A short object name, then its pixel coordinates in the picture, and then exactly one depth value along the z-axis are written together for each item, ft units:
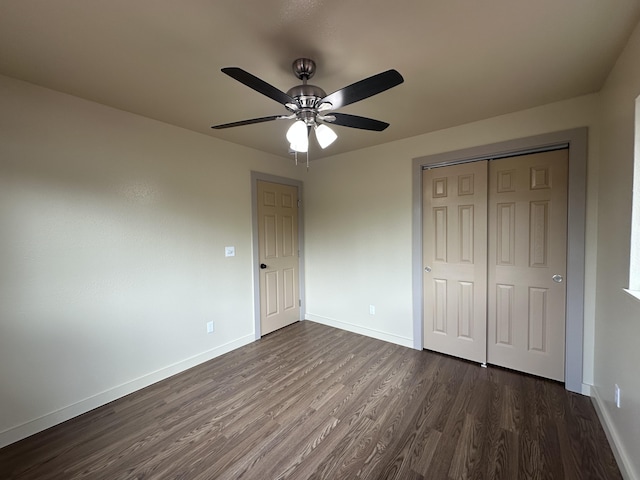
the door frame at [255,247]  10.70
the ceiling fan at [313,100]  3.97
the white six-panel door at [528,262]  7.37
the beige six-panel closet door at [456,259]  8.50
